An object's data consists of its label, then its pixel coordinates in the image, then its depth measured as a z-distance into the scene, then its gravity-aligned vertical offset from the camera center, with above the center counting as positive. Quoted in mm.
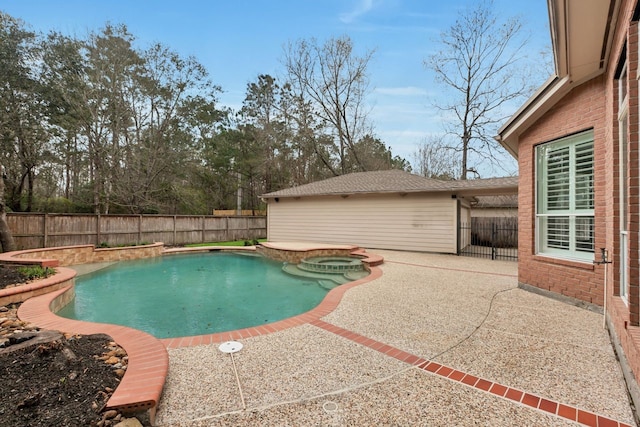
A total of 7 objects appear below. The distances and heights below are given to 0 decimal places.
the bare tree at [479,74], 18875 +9990
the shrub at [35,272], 5936 -1240
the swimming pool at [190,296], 5195 -1849
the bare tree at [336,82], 23156 +11135
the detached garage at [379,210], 11664 +404
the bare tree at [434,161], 25888 +5518
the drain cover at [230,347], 3238 -1465
